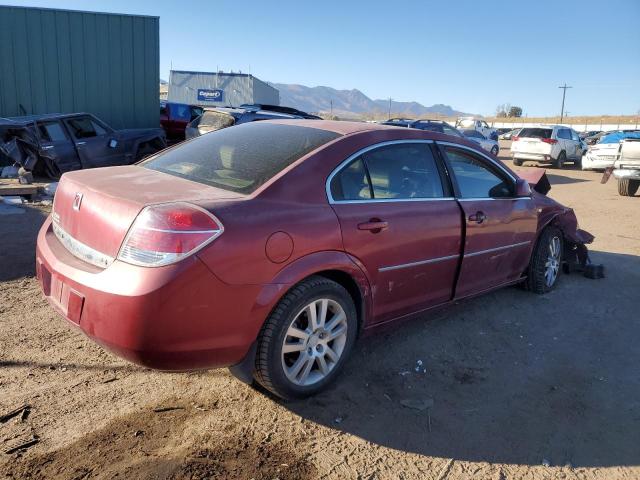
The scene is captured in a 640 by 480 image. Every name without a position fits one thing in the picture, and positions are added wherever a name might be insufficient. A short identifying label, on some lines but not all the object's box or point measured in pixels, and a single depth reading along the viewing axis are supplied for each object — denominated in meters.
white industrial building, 46.94
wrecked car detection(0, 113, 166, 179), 10.66
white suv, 20.22
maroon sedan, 2.59
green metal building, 13.80
